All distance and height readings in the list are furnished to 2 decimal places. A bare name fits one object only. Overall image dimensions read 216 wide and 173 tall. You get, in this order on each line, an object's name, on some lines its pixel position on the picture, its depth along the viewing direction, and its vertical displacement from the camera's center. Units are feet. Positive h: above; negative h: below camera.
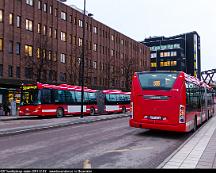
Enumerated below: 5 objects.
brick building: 130.62 +26.34
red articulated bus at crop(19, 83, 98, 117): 86.48 -0.84
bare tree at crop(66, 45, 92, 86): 156.76 +15.79
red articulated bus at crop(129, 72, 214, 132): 43.57 -0.57
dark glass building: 393.66 +56.92
